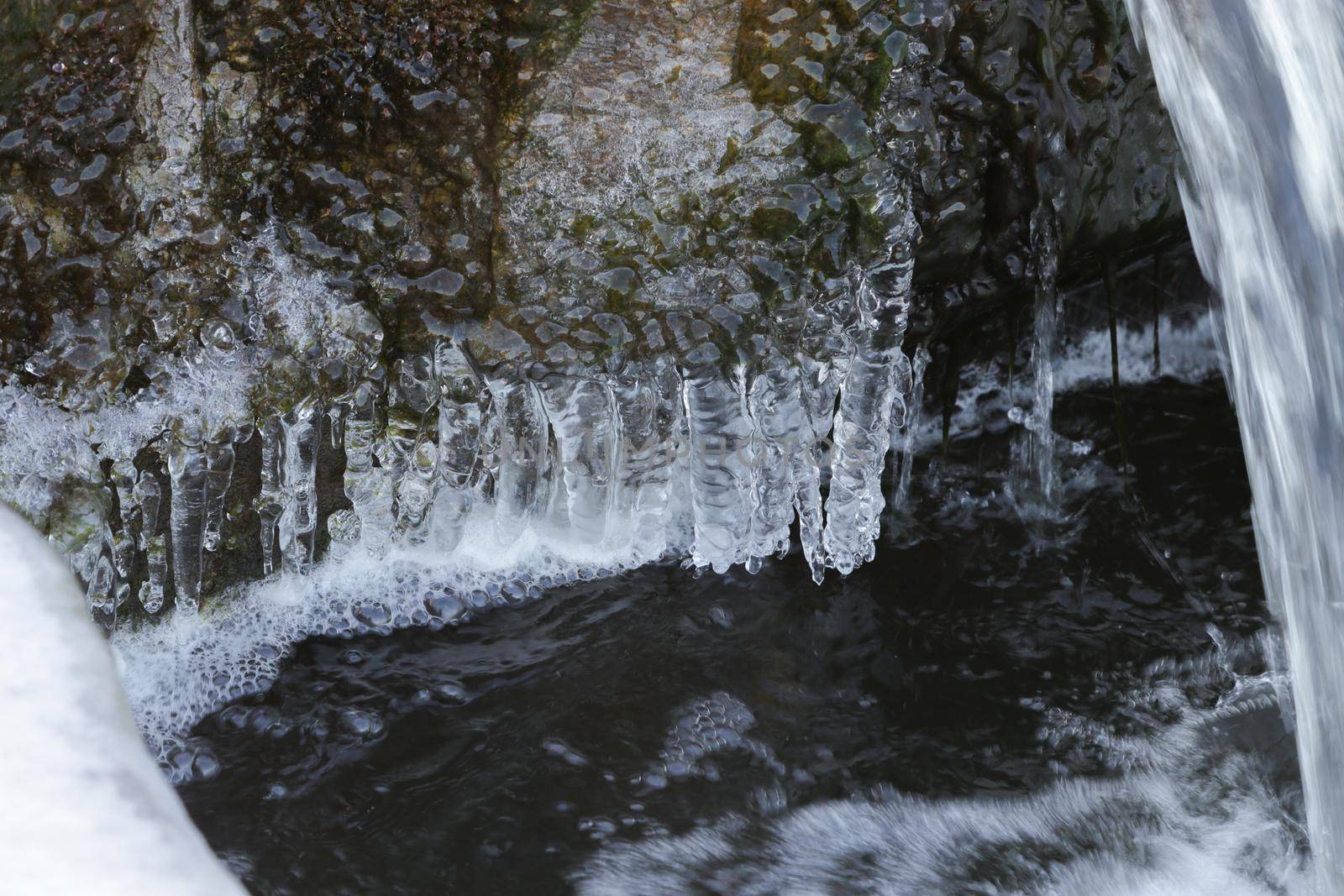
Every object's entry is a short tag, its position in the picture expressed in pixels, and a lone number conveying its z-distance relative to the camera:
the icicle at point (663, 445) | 2.73
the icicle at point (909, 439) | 3.25
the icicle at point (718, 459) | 2.73
